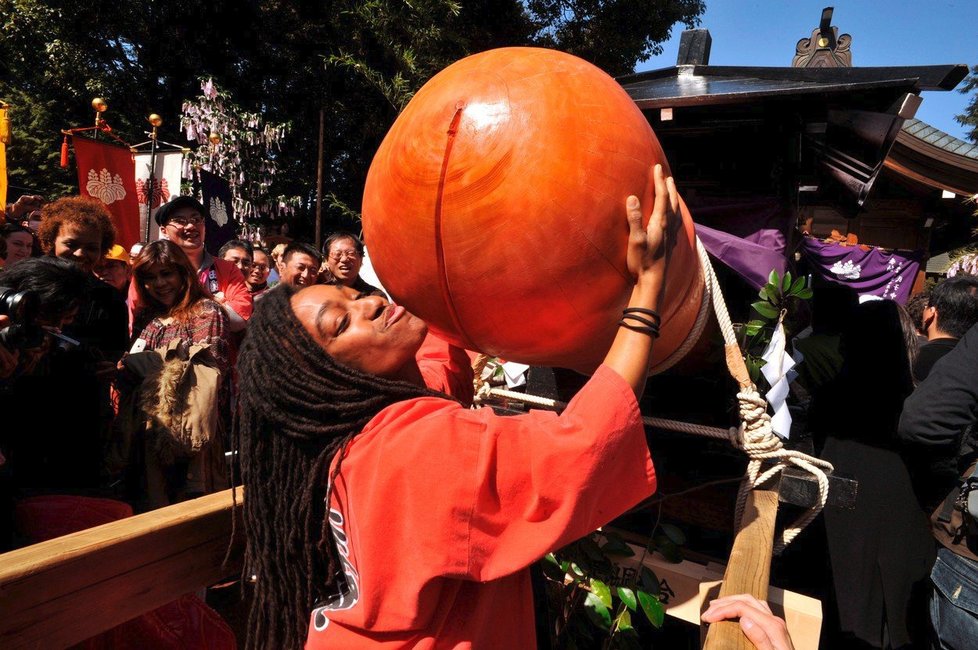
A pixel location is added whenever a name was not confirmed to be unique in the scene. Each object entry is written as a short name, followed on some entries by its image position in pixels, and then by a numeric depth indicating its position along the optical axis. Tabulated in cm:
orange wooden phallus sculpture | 110
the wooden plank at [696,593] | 144
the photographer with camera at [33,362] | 204
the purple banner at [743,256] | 225
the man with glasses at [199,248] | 387
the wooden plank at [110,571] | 116
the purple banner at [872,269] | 865
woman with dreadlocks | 105
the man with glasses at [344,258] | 415
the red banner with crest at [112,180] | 632
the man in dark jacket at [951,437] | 219
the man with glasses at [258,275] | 486
